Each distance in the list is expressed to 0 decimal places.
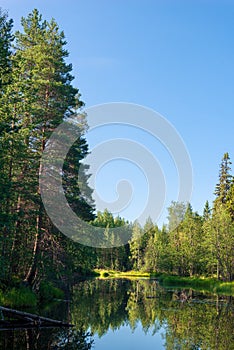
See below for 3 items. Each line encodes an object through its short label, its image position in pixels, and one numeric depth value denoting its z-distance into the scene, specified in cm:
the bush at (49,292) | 2986
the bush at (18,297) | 2244
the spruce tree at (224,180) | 7556
